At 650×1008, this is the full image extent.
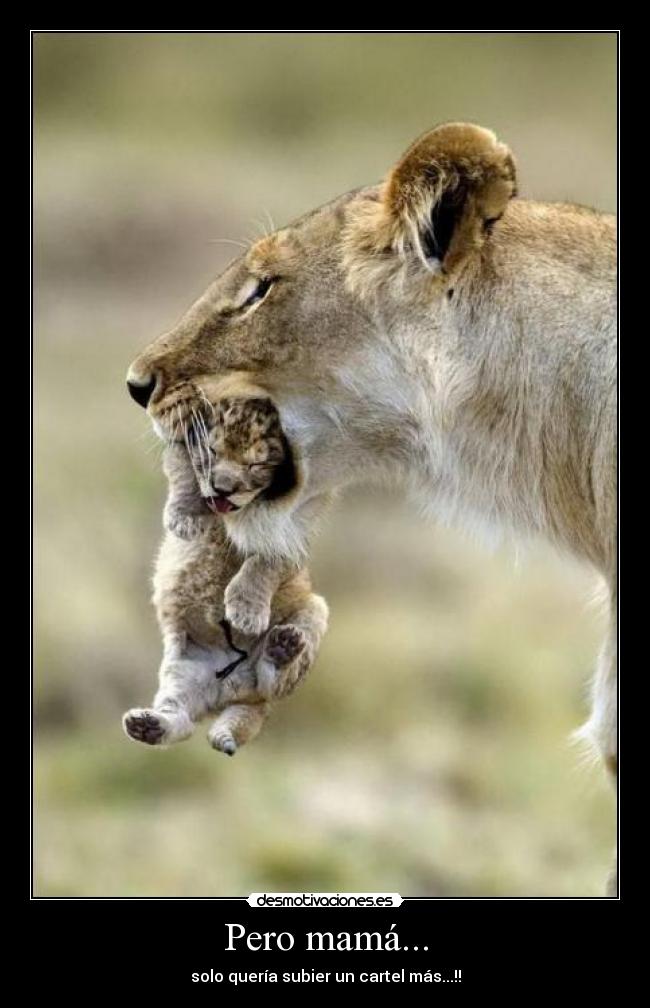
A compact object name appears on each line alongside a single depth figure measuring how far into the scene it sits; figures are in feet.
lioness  31.35
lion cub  31.81
